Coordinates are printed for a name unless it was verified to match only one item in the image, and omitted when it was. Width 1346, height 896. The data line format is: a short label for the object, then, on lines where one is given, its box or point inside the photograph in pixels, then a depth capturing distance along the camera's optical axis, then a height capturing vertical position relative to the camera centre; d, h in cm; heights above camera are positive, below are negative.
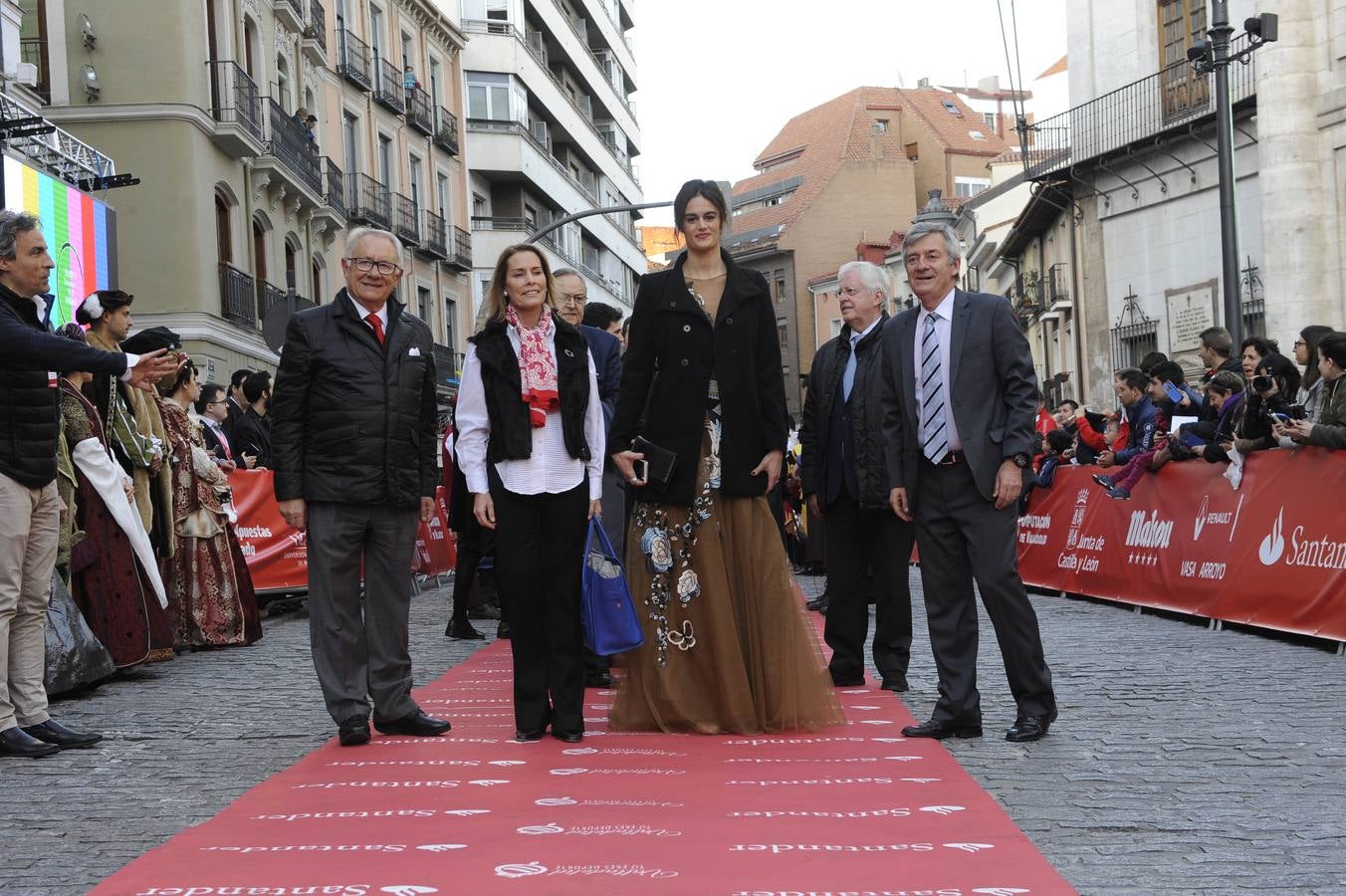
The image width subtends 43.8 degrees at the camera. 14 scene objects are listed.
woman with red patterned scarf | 717 -14
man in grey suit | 695 -16
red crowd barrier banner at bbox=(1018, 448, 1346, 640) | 1064 -95
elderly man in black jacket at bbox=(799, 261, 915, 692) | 874 -32
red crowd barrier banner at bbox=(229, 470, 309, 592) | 1476 -71
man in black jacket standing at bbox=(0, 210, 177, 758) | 682 +2
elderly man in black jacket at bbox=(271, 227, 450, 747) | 714 -7
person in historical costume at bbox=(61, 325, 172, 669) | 917 -47
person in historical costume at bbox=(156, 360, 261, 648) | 1159 -58
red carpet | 452 -120
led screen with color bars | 1884 +289
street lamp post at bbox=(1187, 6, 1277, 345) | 1753 +246
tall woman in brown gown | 726 -39
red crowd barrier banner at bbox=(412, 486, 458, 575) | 1766 -103
